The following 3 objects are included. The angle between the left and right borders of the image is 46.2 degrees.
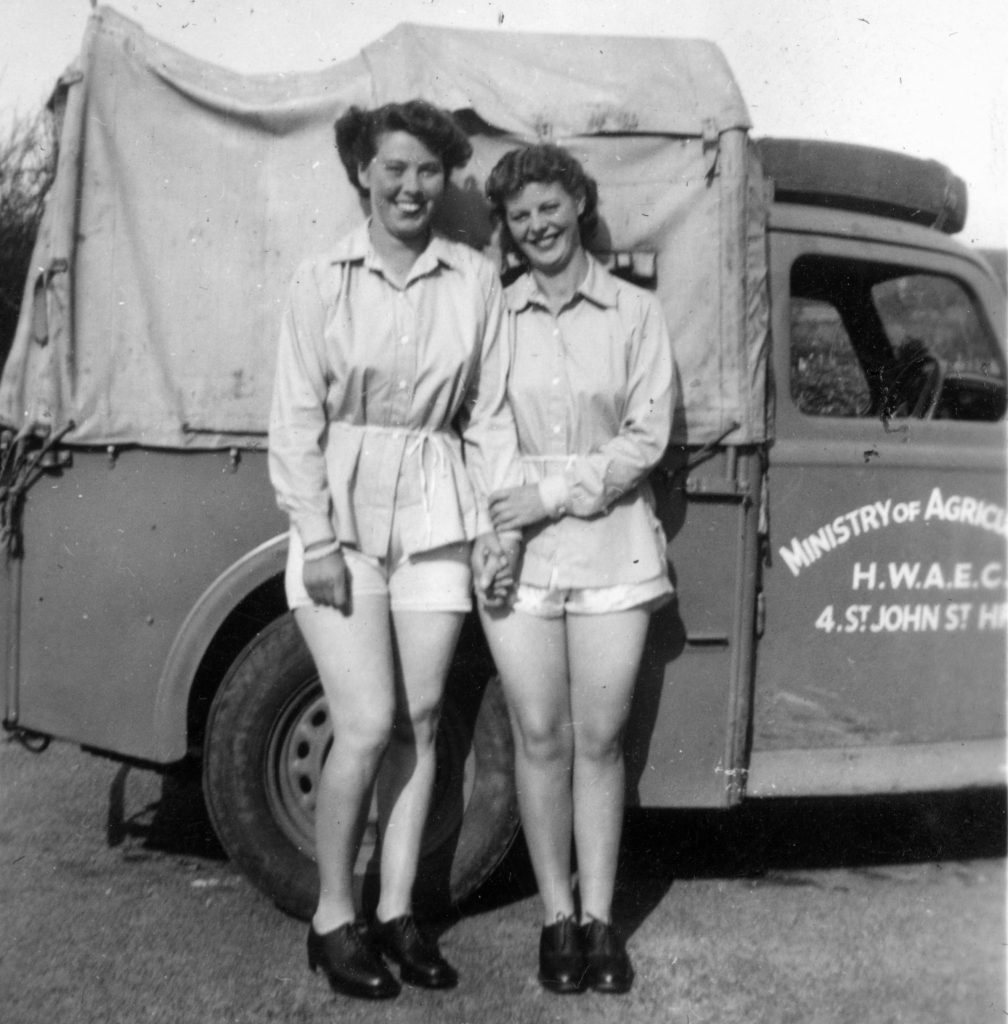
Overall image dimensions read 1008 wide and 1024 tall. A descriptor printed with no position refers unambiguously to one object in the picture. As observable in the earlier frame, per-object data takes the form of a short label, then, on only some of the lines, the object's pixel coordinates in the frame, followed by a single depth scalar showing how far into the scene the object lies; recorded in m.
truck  3.22
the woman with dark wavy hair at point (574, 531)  2.92
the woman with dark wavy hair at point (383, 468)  2.82
